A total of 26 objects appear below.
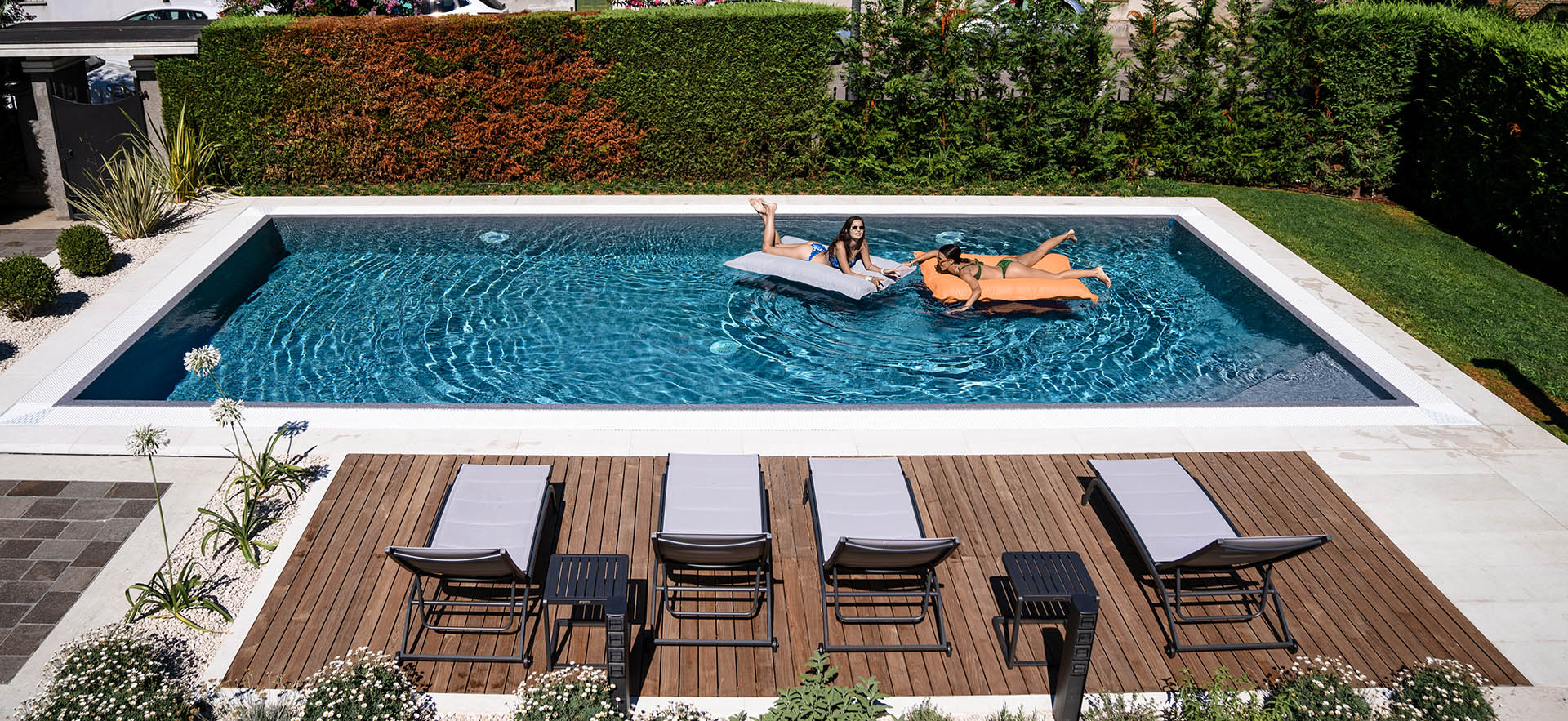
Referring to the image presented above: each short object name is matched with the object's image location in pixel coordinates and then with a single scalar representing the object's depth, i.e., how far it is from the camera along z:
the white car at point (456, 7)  26.72
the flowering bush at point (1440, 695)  5.95
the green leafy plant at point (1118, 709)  6.05
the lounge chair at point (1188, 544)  6.54
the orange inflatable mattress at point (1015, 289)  12.41
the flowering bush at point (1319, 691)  5.88
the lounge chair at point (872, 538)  6.40
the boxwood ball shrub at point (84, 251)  12.22
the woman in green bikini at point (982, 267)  12.53
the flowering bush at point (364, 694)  5.78
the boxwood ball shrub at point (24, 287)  11.03
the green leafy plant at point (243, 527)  7.42
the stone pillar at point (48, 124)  14.36
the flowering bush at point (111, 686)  5.67
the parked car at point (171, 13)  24.39
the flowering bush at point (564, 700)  5.76
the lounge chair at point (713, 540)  6.38
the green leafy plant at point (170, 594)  6.86
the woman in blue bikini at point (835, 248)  12.60
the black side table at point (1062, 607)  5.86
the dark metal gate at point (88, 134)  14.81
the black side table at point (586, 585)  6.12
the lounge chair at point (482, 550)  6.24
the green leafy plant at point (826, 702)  5.93
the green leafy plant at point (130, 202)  13.67
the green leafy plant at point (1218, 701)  5.91
